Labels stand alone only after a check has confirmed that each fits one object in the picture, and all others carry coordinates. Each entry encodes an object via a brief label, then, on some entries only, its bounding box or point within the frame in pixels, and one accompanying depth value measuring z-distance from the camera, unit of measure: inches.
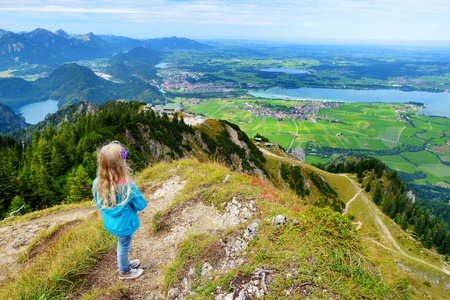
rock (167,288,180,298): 210.8
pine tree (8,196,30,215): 757.6
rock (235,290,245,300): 179.7
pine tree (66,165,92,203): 763.4
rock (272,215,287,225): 255.0
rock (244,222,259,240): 255.7
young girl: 203.6
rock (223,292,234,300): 184.7
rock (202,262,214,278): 224.7
